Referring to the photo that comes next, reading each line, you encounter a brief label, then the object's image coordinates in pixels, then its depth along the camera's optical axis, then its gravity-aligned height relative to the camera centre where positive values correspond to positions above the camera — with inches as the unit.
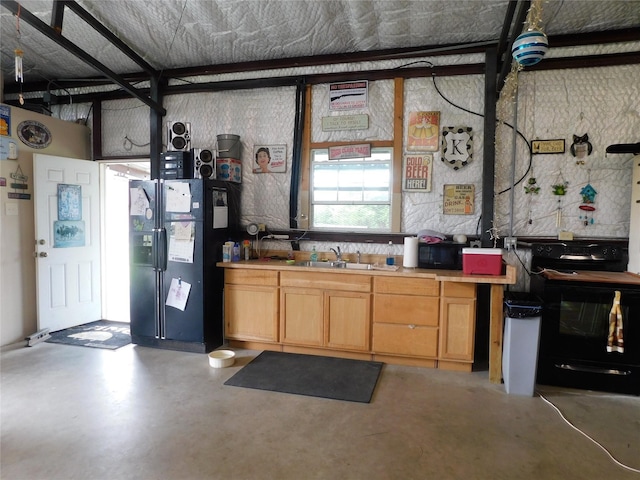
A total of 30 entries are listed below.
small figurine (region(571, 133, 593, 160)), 147.1 +30.4
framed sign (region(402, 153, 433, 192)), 161.6 +21.7
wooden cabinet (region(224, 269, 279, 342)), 157.6 -34.2
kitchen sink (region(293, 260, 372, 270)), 160.4 -17.9
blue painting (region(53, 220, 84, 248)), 181.5 -7.4
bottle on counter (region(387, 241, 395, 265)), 159.9 -13.7
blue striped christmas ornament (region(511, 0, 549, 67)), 98.5 +46.7
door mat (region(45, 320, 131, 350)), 168.6 -53.4
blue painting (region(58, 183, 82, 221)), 183.2 +7.9
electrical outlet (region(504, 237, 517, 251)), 151.5 -6.5
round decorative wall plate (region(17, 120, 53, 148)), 171.5 +37.9
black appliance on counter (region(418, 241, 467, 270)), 147.9 -11.7
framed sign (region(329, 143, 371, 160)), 166.6 +30.9
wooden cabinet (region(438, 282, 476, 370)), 137.0 -34.3
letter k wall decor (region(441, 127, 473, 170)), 157.2 +31.6
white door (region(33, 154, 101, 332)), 175.8 -10.5
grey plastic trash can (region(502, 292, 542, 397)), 121.5 -37.4
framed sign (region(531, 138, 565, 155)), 149.4 +30.8
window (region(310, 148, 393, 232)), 167.6 +13.6
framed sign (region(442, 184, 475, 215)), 157.6 +10.4
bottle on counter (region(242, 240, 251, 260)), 173.5 -12.2
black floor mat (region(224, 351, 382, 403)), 124.3 -53.3
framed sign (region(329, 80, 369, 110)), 166.6 +55.1
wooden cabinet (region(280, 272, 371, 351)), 147.9 -34.0
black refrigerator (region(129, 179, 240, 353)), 157.6 -17.3
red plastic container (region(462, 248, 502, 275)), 132.6 -12.3
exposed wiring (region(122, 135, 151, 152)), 198.5 +38.3
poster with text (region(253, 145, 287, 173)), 177.5 +29.0
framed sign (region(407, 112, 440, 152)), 160.4 +38.2
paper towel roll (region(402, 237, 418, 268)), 151.8 -10.6
